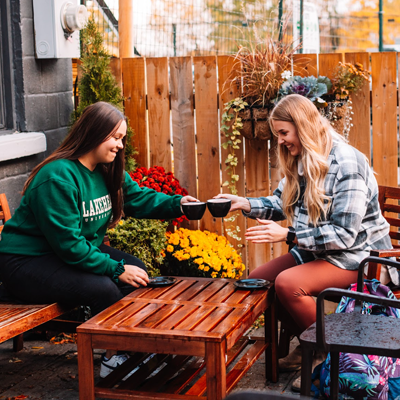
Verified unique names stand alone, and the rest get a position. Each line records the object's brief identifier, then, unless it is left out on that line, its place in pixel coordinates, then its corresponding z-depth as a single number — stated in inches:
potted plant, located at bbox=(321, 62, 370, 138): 166.6
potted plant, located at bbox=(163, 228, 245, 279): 170.6
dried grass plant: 170.9
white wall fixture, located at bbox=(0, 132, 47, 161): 148.1
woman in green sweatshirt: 114.2
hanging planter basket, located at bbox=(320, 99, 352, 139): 166.1
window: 156.1
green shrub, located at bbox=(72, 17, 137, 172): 177.5
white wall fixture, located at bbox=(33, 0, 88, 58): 160.7
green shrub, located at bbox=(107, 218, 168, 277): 162.7
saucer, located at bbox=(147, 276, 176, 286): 123.3
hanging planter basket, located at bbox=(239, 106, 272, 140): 170.9
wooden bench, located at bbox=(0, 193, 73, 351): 104.3
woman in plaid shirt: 119.5
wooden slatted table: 93.3
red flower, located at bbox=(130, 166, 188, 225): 176.9
